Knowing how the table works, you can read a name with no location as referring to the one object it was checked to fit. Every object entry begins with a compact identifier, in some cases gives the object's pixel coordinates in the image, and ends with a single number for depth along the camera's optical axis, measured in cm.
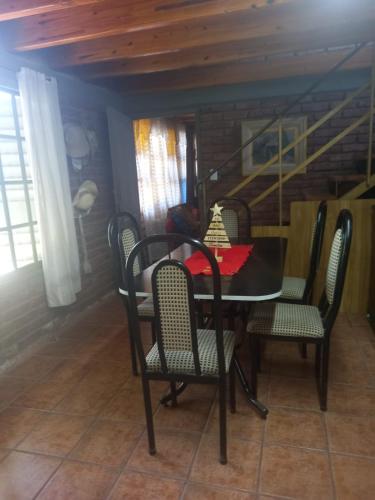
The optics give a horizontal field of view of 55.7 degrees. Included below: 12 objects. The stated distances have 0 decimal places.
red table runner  195
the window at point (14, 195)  260
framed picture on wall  425
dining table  156
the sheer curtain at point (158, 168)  531
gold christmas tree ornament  205
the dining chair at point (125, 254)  214
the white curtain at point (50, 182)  266
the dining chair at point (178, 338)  138
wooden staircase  284
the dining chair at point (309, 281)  225
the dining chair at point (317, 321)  172
